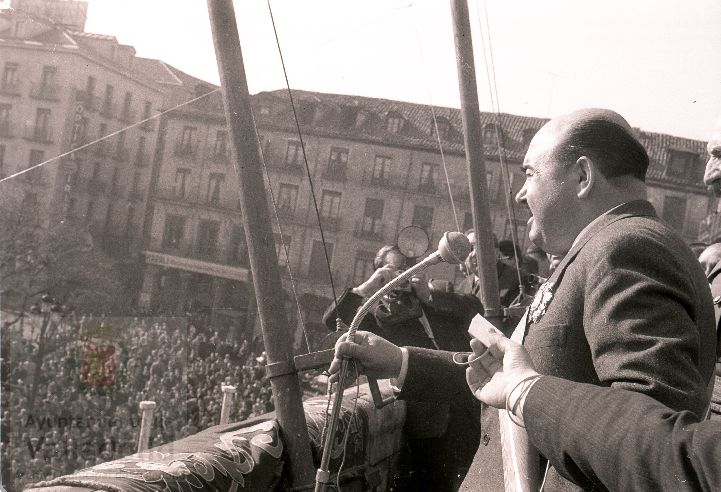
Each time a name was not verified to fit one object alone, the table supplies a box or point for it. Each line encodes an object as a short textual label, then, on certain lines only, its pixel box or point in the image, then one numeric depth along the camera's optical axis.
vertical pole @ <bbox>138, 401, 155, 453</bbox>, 6.72
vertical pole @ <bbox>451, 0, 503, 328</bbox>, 5.17
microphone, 2.10
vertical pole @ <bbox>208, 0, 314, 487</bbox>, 3.00
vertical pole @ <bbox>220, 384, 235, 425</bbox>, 7.25
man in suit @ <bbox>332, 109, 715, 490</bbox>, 1.41
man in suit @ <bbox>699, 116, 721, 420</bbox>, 3.06
